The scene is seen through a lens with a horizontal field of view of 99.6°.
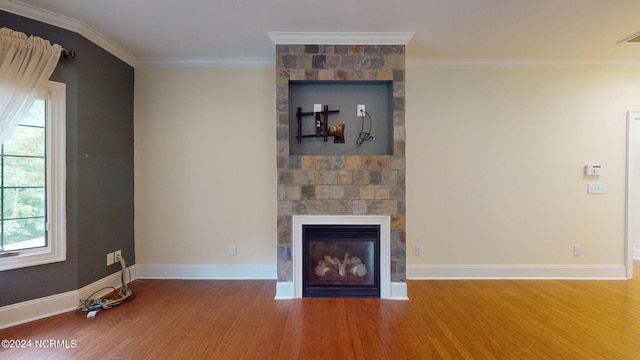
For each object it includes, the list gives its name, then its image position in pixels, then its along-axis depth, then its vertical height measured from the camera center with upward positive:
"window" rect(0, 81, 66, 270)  2.32 -0.07
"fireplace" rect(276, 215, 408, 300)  2.80 -0.75
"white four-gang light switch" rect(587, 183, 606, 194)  3.34 -0.11
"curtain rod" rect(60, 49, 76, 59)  2.48 +1.16
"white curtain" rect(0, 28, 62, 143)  2.18 +0.89
